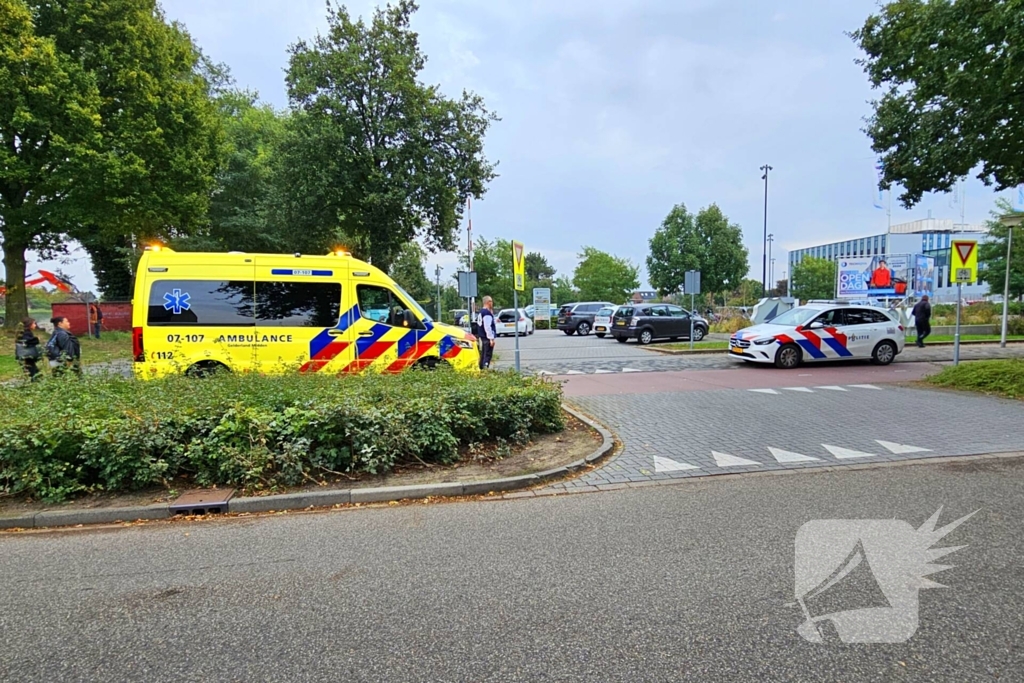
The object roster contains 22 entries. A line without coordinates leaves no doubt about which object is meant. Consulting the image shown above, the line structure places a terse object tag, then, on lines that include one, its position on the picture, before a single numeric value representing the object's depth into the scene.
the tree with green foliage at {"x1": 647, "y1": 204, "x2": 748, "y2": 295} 41.56
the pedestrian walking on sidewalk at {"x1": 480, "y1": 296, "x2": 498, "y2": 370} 12.93
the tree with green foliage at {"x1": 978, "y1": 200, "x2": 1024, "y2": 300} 26.73
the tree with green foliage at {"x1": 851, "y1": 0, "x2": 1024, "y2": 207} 9.59
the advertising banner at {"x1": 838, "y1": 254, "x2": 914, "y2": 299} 32.88
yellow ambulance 9.02
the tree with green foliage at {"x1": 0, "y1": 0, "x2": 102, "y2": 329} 18.31
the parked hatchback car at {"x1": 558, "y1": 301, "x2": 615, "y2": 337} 31.56
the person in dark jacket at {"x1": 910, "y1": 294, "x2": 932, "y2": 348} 19.23
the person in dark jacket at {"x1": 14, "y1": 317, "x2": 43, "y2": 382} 10.02
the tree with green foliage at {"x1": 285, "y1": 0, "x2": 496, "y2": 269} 20.34
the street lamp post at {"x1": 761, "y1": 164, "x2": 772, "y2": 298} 41.26
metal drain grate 4.66
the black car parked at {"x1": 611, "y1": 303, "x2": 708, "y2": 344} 22.69
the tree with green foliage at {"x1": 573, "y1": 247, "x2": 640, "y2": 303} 59.00
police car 13.99
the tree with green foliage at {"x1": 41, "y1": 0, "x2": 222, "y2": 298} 20.28
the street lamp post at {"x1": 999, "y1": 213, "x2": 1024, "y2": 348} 12.92
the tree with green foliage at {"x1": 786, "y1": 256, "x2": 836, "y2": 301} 62.12
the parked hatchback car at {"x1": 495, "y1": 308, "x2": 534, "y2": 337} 31.69
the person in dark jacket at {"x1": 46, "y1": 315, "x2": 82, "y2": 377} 9.59
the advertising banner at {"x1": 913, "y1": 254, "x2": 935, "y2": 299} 33.97
